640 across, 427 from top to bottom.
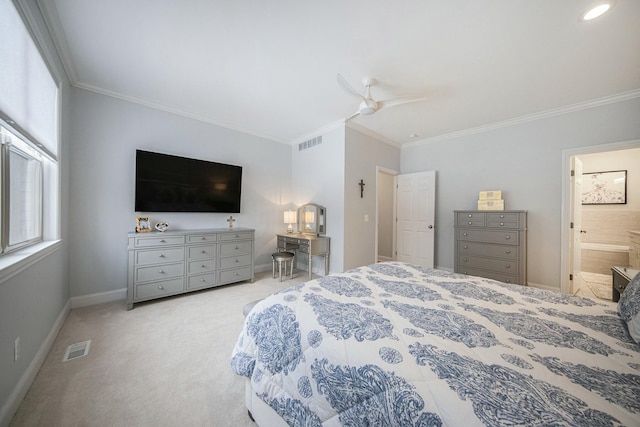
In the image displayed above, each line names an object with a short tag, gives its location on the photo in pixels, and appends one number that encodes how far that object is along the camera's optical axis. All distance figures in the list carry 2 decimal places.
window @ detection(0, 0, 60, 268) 1.43
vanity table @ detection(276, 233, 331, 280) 3.83
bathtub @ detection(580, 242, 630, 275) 4.16
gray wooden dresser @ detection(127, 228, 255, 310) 2.76
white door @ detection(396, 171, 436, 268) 4.49
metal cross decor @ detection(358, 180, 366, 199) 4.13
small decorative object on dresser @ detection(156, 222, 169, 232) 3.13
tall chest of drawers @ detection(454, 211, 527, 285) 3.31
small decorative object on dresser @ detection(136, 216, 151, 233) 2.99
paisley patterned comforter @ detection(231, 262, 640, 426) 0.65
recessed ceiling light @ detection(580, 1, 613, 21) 1.65
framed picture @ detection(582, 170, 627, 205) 4.20
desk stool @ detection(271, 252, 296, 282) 3.76
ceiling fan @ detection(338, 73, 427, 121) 2.47
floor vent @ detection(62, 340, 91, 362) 1.84
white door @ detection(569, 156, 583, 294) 3.26
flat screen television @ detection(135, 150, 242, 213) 3.08
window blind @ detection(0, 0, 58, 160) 1.41
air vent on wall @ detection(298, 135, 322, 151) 4.28
